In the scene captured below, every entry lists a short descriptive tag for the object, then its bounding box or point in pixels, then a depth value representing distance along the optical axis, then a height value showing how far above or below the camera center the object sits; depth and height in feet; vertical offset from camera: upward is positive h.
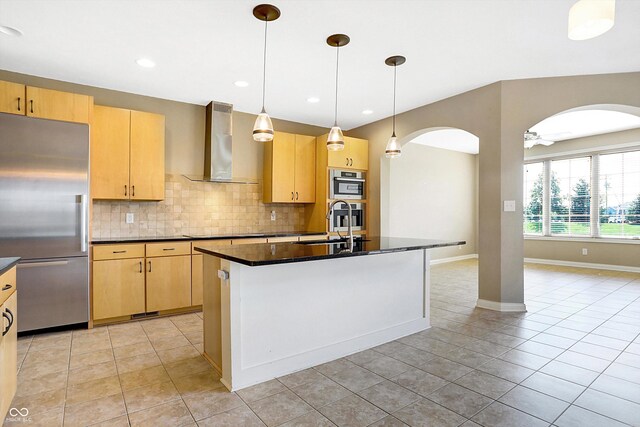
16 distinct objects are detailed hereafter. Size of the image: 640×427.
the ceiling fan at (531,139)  16.90 +3.95
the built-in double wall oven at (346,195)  17.08 +1.04
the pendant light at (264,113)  8.08 +2.70
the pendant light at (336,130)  9.53 +2.64
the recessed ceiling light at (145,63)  10.88 +5.02
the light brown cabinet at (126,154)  12.18 +2.28
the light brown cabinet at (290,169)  16.30 +2.28
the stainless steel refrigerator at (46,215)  10.16 +0.00
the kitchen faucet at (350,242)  8.84 -0.78
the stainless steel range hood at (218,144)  14.66 +3.11
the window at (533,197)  25.58 +1.35
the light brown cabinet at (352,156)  16.94 +3.06
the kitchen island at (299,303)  7.30 -2.26
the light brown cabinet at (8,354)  5.59 -2.49
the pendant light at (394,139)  10.80 +2.54
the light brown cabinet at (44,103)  10.32 +3.62
